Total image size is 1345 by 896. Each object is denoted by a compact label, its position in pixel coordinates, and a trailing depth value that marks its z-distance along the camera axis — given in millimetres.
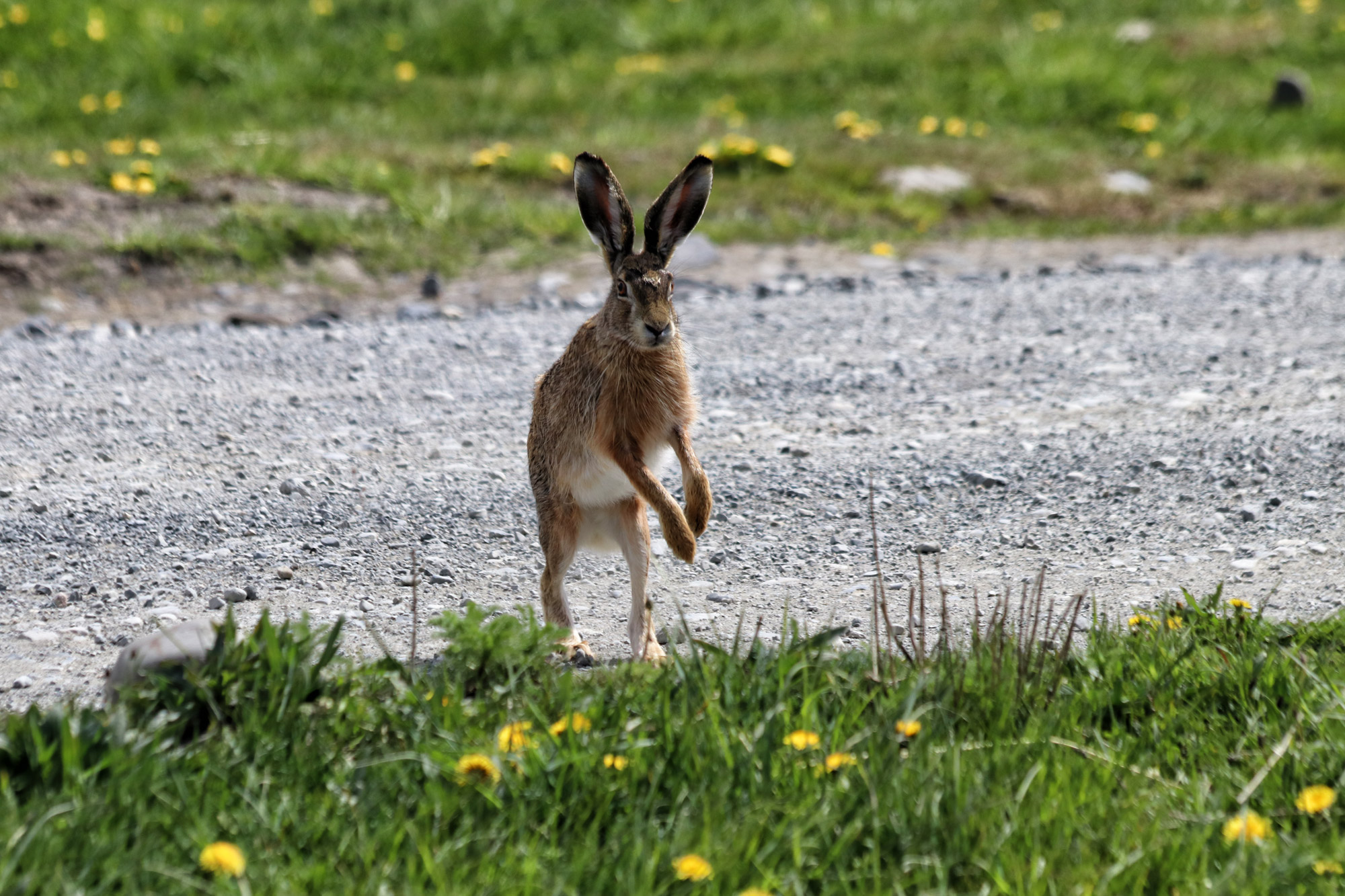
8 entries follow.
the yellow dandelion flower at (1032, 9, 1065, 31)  30500
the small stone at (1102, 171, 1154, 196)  22891
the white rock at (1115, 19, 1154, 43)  29875
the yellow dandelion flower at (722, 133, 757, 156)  22172
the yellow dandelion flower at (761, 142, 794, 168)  22187
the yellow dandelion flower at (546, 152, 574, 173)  21594
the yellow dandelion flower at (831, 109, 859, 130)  24625
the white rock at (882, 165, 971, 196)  22359
